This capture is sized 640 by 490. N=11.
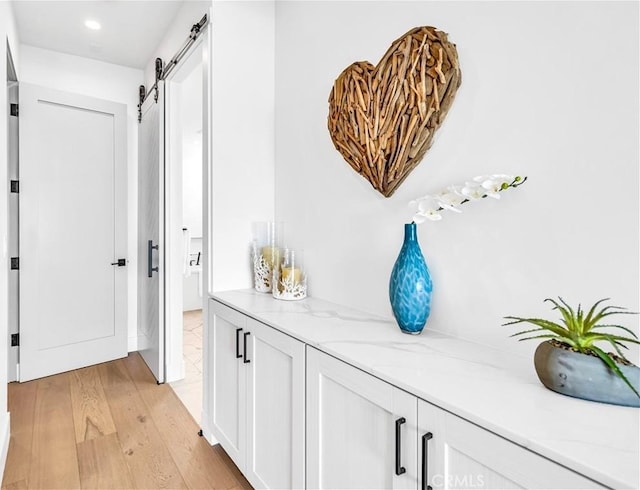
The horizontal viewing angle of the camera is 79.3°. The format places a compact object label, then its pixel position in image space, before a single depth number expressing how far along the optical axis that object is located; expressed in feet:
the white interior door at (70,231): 9.36
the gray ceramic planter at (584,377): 2.46
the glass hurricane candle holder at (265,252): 6.64
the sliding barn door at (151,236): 9.18
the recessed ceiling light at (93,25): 8.80
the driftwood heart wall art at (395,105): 4.13
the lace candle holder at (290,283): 5.99
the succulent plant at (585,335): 2.46
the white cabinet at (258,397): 4.33
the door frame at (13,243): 9.16
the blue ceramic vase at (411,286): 4.05
